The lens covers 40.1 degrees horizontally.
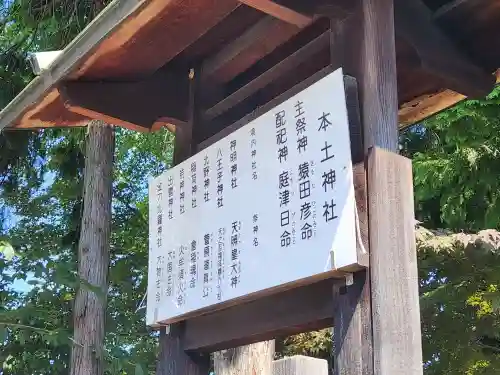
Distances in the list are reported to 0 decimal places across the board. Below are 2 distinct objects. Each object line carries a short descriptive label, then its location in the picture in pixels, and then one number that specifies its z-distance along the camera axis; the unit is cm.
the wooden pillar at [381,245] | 196
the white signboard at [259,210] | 212
